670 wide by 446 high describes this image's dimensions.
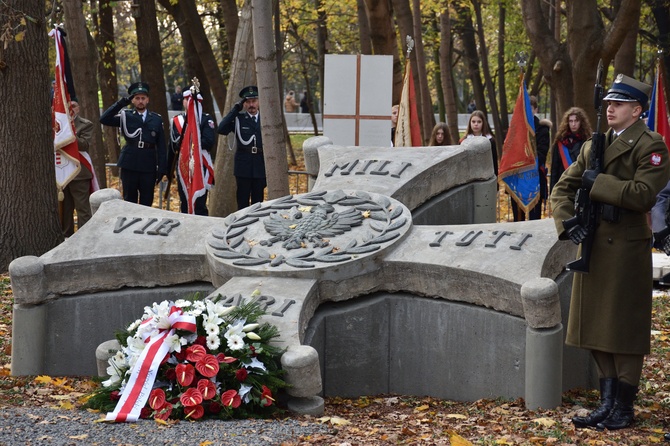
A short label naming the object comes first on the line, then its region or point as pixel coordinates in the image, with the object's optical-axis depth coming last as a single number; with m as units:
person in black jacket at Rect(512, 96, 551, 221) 13.72
